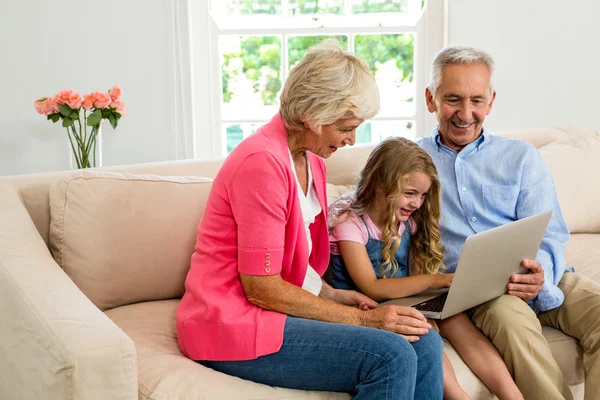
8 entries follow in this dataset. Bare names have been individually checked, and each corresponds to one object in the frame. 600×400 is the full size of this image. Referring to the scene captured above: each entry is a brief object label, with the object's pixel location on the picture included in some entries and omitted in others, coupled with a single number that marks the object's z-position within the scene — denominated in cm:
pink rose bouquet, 279
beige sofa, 145
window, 349
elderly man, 207
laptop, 176
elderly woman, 163
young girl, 199
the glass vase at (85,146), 288
